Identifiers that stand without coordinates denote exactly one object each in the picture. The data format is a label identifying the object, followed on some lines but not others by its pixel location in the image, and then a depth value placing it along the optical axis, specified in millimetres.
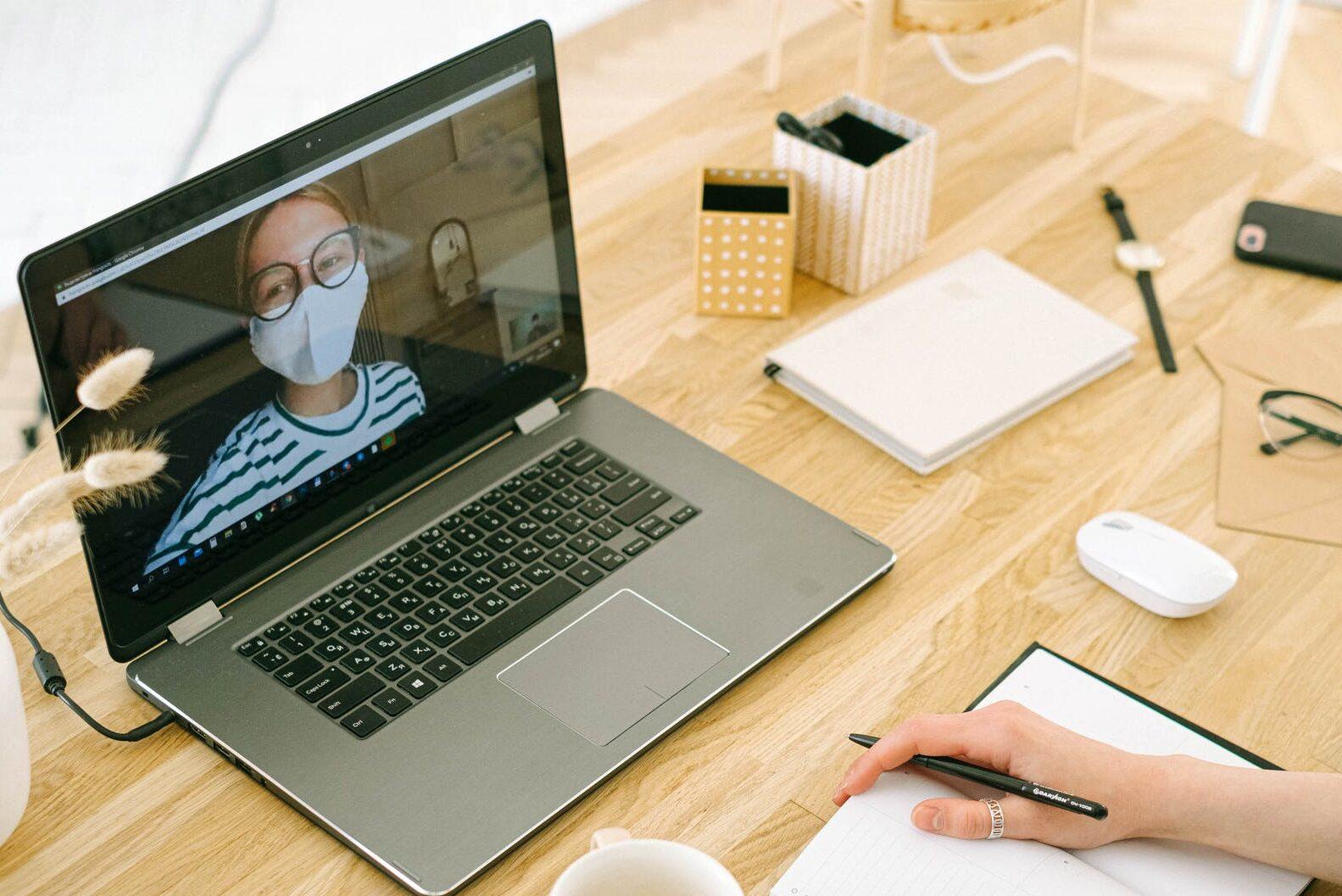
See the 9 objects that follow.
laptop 849
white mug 667
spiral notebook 812
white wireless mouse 1008
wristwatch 1300
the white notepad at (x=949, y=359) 1182
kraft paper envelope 1112
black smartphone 1381
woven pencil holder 1306
